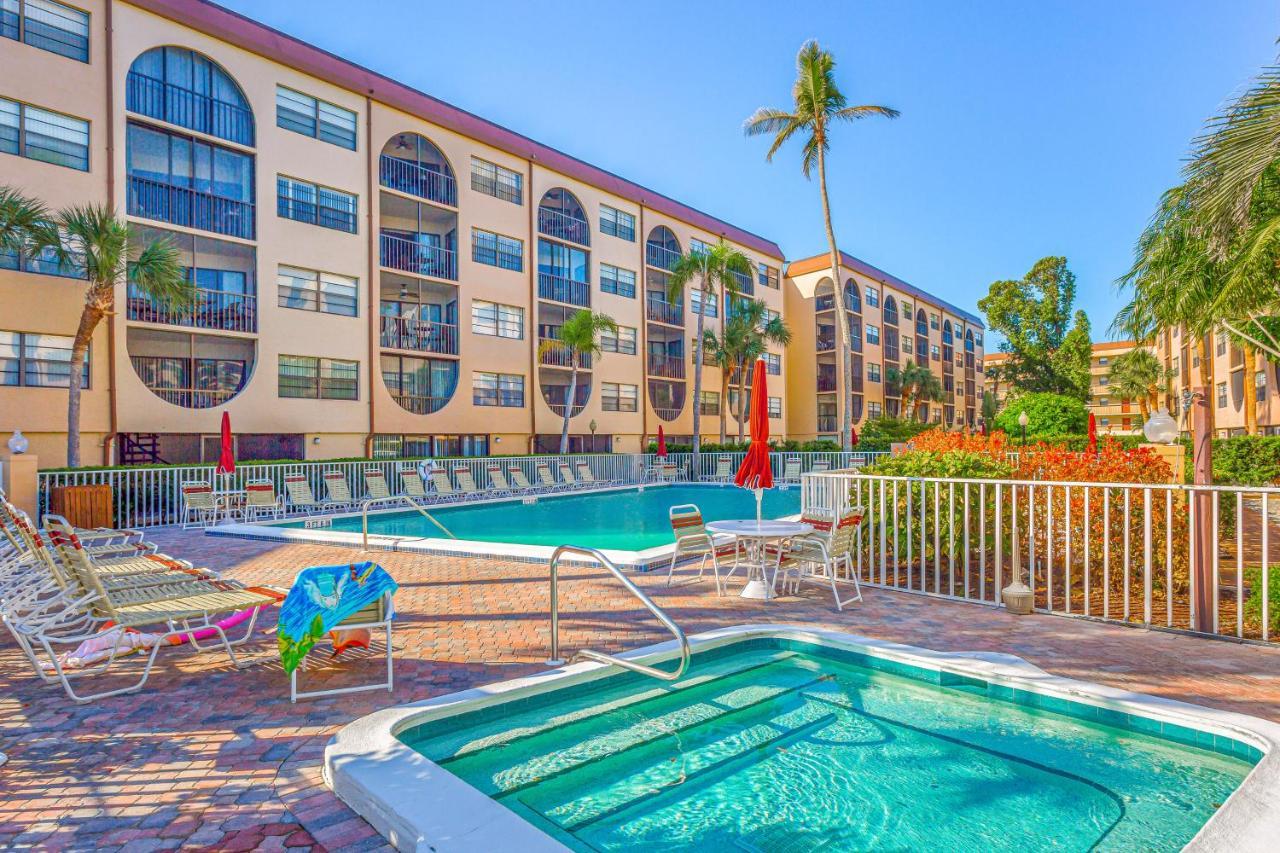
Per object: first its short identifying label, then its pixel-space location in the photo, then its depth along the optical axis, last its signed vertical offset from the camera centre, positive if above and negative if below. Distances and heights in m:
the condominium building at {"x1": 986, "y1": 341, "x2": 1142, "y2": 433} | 63.66 +3.88
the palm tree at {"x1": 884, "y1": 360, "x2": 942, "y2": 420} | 46.22 +3.24
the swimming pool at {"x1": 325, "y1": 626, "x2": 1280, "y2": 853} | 2.96 -1.82
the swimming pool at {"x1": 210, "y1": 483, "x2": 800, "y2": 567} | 9.98 -2.08
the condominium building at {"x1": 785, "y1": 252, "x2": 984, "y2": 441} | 41.09 +6.10
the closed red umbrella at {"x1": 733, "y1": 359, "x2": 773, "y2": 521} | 7.57 -0.30
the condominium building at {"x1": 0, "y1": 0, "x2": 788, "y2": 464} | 15.27 +5.72
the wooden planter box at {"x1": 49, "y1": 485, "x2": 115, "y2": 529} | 12.10 -1.26
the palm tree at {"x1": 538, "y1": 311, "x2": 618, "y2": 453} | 24.59 +3.41
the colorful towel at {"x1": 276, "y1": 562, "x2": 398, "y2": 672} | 4.21 -1.11
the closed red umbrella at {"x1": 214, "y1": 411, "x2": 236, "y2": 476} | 13.59 -0.49
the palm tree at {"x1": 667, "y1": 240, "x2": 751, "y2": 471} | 27.81 +6.77
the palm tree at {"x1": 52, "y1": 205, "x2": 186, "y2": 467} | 13.62 +3.51
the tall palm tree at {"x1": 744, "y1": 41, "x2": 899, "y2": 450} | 21.73 +10.32
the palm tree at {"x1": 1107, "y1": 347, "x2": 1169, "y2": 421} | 39.66 +3.09
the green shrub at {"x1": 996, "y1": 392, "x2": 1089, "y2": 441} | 27.16 +0.54
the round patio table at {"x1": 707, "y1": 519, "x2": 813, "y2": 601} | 6.91 -1.12
